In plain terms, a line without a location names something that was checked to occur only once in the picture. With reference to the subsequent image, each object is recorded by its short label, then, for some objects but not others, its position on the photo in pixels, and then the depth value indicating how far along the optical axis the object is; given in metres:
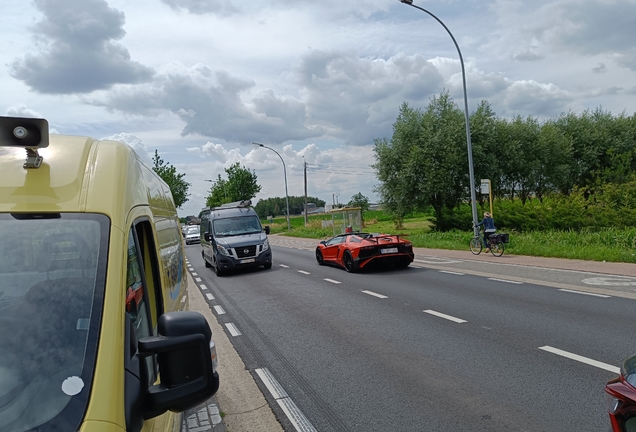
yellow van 1.81
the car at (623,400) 2.49
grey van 18.25
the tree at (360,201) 85.31
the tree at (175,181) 64.52
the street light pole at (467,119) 20.30
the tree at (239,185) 77.12
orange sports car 16.05
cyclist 20.06
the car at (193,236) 51.03
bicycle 19.39
